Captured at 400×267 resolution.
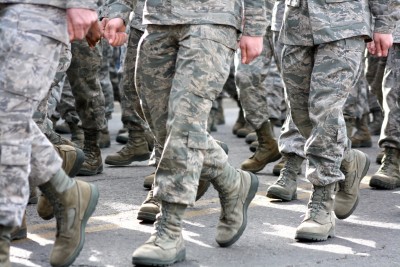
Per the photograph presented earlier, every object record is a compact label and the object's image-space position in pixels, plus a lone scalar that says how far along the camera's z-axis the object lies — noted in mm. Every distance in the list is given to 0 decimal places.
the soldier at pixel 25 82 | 8463
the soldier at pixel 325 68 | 10834
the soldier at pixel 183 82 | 9461
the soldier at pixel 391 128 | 14467
